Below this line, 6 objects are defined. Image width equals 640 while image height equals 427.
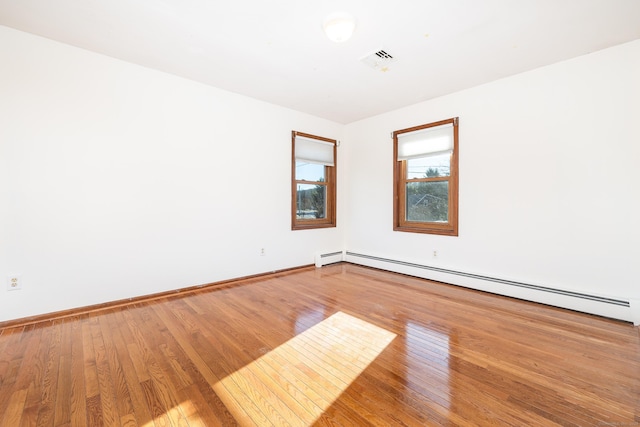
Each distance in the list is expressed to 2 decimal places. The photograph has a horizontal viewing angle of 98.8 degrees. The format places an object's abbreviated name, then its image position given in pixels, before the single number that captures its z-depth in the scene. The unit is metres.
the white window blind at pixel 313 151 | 4.68
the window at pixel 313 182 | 4.65
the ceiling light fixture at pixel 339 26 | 2.28
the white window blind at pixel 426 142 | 3.94
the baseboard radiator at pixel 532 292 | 2.64
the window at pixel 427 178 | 3.91
